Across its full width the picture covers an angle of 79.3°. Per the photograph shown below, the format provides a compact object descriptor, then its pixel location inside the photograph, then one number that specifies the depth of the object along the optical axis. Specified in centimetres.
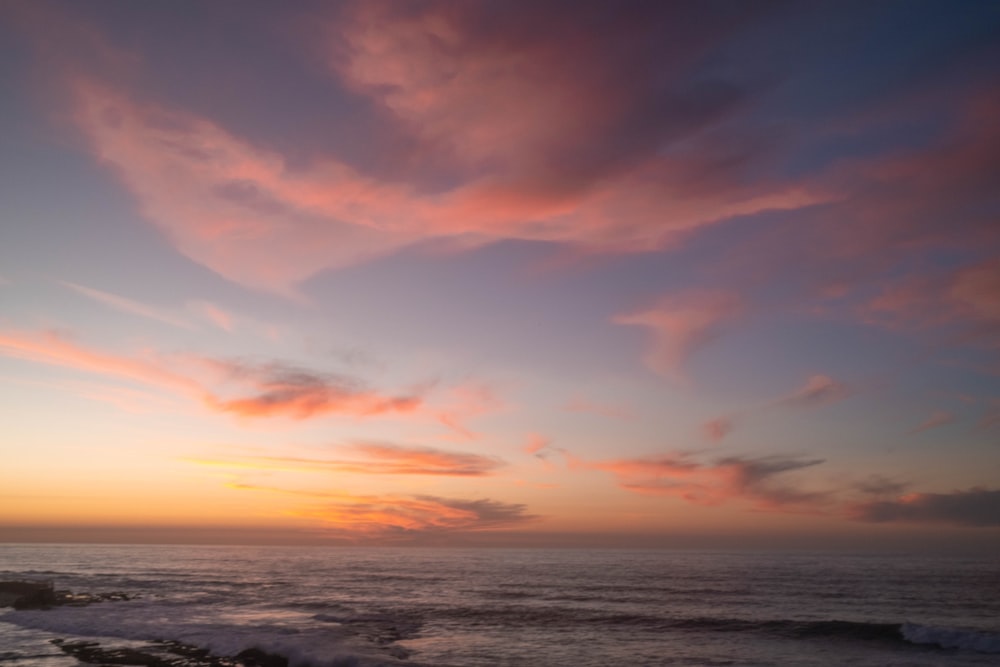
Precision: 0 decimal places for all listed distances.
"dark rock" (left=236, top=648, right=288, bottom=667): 2505
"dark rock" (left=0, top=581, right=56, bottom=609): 4066
